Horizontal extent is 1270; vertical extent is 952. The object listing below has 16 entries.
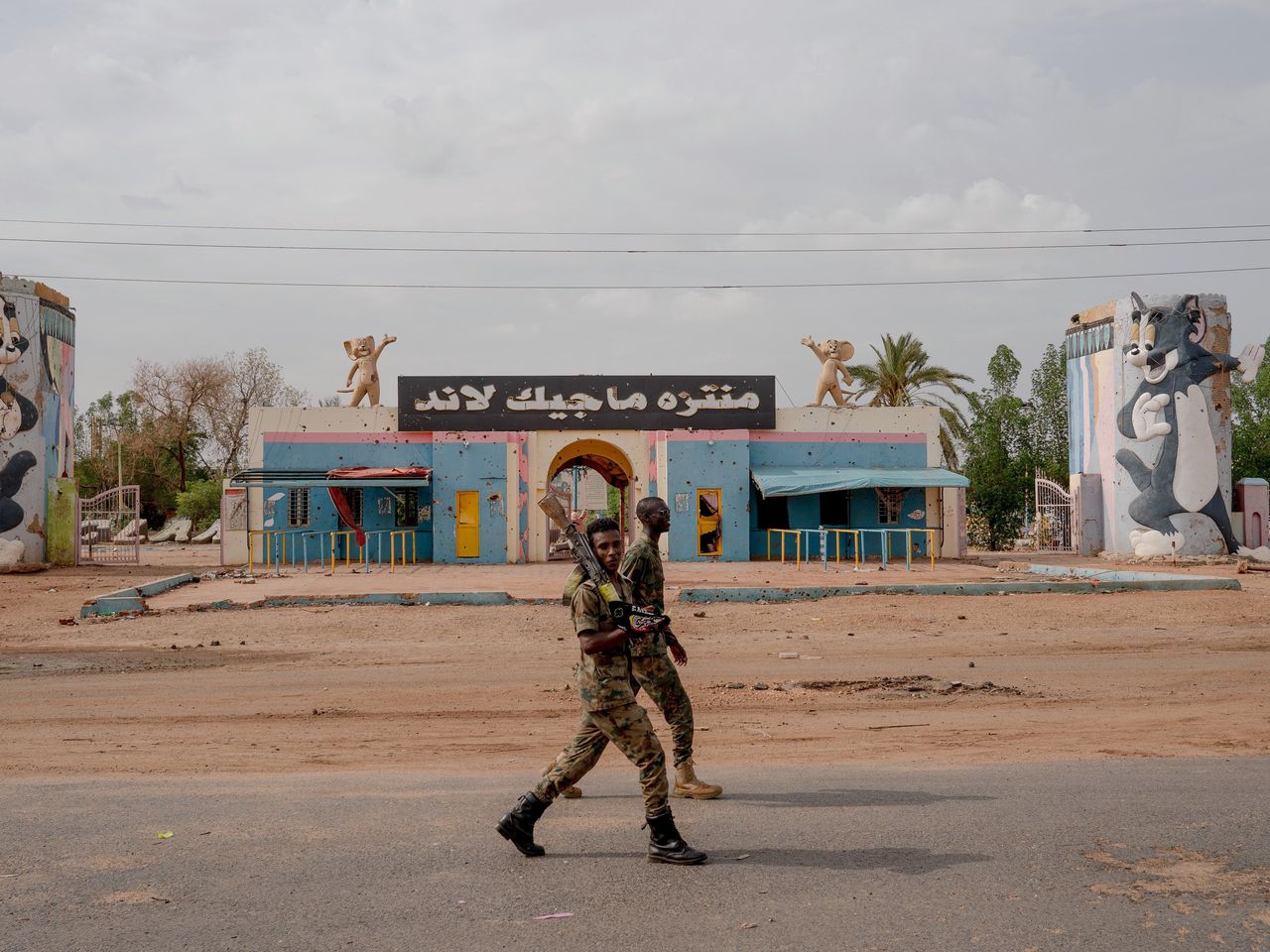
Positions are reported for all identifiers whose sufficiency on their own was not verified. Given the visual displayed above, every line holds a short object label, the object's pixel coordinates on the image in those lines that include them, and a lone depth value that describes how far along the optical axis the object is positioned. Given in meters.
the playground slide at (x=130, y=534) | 46.12
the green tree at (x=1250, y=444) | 39.72
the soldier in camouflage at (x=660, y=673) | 6.37
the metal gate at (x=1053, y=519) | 31.83
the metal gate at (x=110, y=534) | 29.89
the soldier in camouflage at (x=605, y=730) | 5.20
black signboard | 30.06
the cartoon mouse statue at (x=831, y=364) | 31.88
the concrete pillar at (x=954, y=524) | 30.58
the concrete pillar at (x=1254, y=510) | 27.98
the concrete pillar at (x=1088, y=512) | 29.14
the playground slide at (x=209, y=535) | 46.81
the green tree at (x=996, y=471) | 36.44
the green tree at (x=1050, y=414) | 39.38
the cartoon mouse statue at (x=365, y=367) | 31.08
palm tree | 37.66
